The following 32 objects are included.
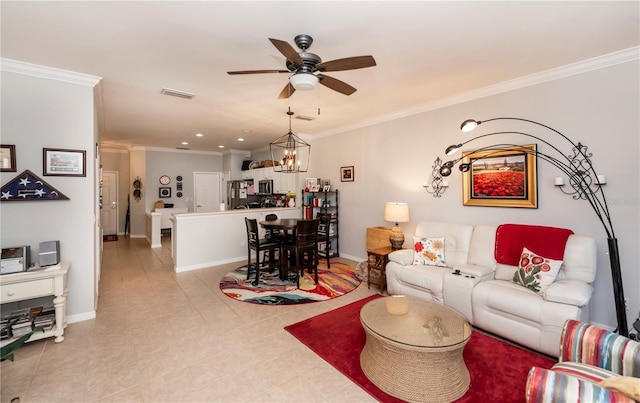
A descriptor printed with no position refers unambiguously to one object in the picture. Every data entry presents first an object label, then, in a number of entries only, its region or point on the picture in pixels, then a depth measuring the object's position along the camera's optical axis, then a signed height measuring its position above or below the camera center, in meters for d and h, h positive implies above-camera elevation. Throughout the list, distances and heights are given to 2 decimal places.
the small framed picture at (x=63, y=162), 2.94 +0.41
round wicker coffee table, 1.98 -1.17
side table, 4.01 -0.95
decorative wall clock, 8.38 +0.60
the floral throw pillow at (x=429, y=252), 3.66 -0.70
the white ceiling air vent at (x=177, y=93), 3.61 +1.41
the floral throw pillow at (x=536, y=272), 2.74 -0.73
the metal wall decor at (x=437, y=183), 4.16 +0.25
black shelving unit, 6.02 -0.19
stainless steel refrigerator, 8.37 +0.15
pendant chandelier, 4.39 +1.02
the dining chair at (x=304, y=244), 4.26 -0.70
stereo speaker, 2.80 -0.53
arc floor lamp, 2.86 +0.32
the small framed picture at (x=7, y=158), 2.75 +0.42
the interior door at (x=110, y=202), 8.49 -0.06
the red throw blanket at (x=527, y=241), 2.87 -0.45
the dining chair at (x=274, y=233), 4.81 -0.62
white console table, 2.53 -0.82
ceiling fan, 2.02 +1.02
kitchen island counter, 5.09 -0.73
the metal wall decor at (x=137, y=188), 8.18 +0.35
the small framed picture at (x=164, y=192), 8.38 +0.24
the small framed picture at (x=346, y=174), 5.70 +0.52
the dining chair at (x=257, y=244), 4.33 -0.70
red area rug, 2.06 -1.39
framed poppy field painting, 3.31 +0.27
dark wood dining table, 4.36 -0.44
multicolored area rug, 3.79 -1.31
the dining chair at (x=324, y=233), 5.28 -0.67
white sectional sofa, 2.44 -0.89
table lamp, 4.26 -0.28
